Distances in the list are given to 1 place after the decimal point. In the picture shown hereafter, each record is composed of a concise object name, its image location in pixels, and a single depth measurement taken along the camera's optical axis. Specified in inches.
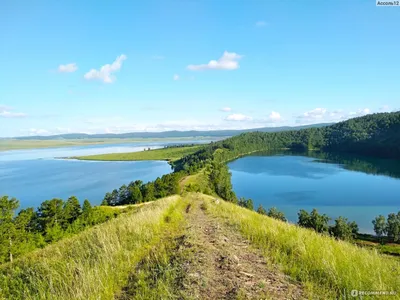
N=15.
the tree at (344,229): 2221.9
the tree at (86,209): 2232.4
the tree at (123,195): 3759.8
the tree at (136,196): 3415.4
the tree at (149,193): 3339.1
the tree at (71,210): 2276.1
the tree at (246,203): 3249.5
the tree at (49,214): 2126.0
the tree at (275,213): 2608.8
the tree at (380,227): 2437.3
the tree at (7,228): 1557.6
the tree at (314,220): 2485.2
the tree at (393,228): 2418.8
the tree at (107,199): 3561.8
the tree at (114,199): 3708.2
